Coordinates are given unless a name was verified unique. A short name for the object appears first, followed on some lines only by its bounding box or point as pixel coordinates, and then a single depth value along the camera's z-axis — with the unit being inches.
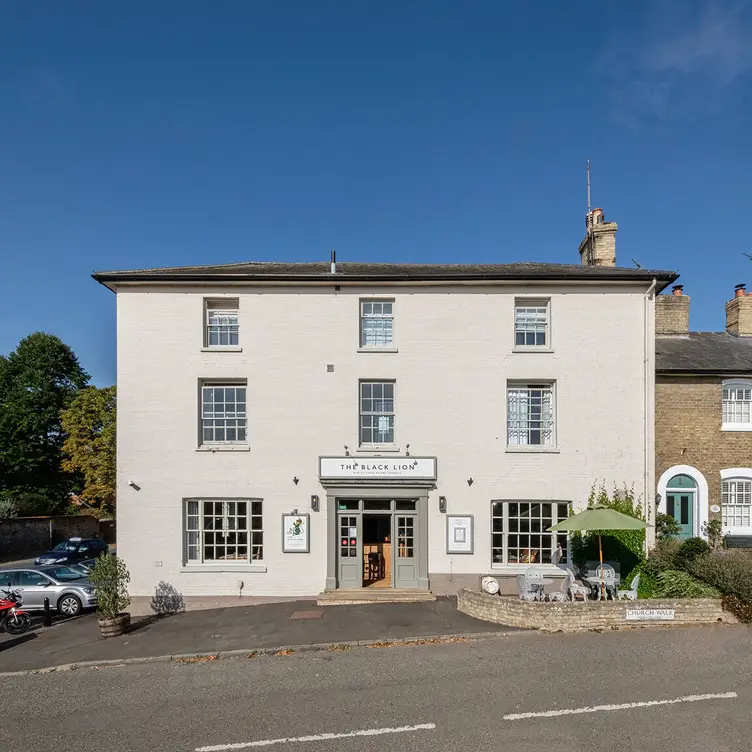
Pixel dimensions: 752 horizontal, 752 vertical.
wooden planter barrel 473.1
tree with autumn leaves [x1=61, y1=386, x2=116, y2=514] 1334.9
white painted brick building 549.6
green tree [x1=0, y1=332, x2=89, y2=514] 1400.1
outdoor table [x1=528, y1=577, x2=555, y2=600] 482.0
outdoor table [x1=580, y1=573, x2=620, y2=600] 479.6
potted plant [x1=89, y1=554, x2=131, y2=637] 474.6
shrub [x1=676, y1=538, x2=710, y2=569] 499.1
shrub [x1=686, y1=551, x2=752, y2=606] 438.3
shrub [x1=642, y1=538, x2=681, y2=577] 506.0
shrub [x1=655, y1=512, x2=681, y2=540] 610.2
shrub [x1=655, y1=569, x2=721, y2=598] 449.6
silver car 603.2
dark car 907.4
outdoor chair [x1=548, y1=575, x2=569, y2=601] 467.2
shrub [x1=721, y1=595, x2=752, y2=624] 433.1
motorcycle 515.8
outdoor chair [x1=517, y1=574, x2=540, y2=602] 476.1
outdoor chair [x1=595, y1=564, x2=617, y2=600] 467.2
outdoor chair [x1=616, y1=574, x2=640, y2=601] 465.1
